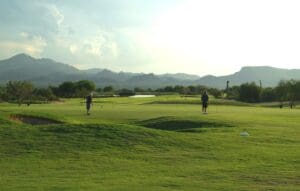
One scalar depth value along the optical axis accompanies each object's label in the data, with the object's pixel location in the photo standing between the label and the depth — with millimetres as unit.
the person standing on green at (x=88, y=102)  48538
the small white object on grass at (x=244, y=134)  27358
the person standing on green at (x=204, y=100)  47031
